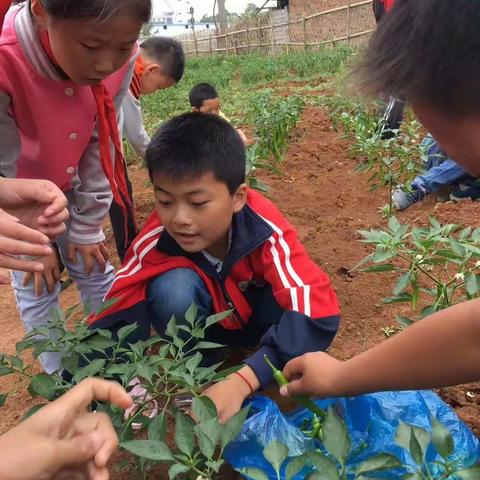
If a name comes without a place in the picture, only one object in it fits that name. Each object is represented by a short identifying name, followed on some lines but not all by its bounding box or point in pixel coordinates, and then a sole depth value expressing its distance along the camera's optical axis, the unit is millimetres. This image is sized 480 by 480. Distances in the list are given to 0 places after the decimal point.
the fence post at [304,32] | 15023
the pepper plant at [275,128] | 3951
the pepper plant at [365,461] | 844
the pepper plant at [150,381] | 907
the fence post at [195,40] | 24906
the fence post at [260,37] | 18500
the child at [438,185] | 3086
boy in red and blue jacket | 1553
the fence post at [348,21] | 13336
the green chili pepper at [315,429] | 1254
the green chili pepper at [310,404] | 1216
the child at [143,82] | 2775
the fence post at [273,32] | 17500
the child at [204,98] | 4324
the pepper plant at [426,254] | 1320
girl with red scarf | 1447
